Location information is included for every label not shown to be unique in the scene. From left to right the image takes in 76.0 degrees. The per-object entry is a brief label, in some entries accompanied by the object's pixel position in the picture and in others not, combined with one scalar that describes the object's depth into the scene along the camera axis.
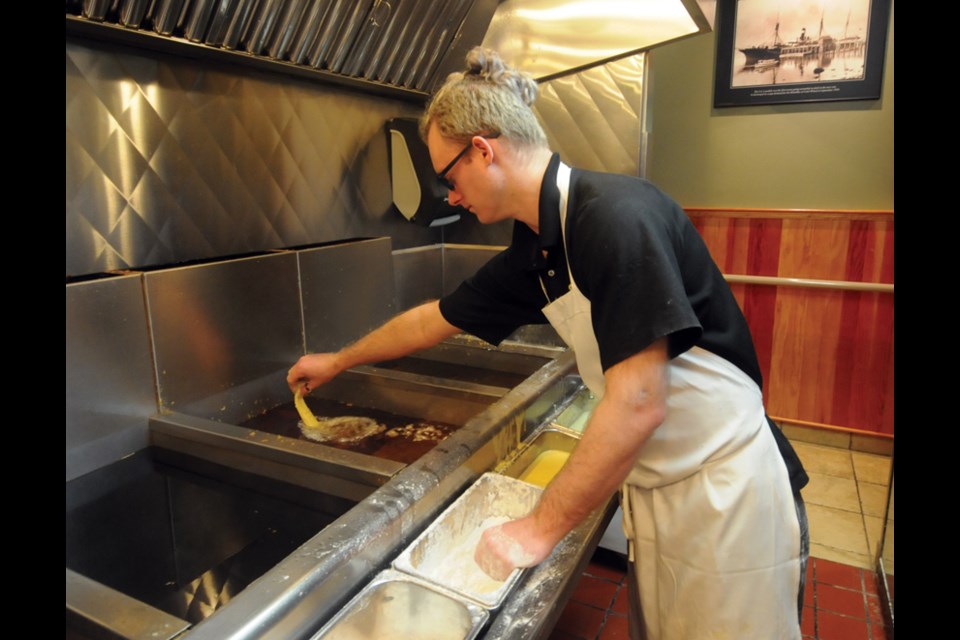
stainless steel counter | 0.93
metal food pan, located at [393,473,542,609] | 1.08
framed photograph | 3.29
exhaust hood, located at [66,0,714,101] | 1.50
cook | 0.98
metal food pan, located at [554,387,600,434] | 1.92
